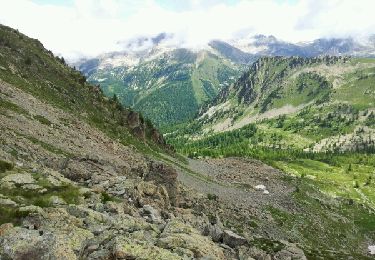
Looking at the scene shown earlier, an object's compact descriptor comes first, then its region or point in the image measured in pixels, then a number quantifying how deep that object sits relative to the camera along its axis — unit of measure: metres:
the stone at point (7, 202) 37.03
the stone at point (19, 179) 43.31
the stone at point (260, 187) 144.46
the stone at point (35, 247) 27.20
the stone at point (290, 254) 56.03
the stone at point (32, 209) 35.25
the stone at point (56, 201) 39.65
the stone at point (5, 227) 31.22
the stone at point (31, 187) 42.67
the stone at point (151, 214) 43.03
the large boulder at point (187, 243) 32.75
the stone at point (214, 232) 46.59
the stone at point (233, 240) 46.66
